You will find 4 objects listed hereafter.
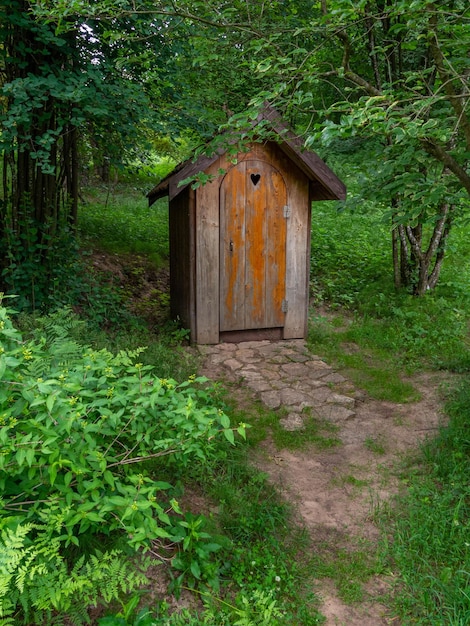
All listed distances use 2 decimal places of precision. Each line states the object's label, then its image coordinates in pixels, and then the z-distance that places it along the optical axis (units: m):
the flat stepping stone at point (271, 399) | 4.89
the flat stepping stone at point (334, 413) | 4.71
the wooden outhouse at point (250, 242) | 6.42
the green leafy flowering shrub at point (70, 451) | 2.01
